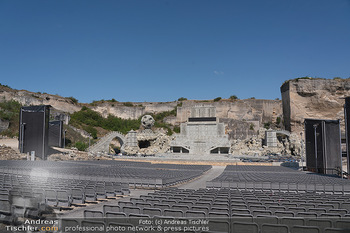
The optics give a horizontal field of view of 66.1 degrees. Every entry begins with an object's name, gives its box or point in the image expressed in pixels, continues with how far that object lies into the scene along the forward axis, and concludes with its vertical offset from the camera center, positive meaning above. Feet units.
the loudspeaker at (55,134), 149.61 +1.10
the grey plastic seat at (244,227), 14.23 -4.93
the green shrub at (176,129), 279.47 +7.05
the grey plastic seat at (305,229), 13.31 -4.70
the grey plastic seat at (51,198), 27.73 -6.42
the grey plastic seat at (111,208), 20.14 -5.48
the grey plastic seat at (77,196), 29.86 -6.71
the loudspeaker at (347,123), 66.90 +3.11
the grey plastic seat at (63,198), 27.84 -6.47
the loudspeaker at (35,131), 114.73 +2.18
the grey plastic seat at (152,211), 18.76 -5.36
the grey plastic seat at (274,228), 13.72 -4.81
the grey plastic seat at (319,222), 15.19 -4.92
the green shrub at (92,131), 230.48 +4.29
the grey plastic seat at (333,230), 12.68 -4.49
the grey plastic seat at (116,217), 16.26 -5.09
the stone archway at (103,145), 167.32 -5.75
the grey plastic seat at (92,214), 18.34 -5.34
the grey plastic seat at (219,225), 14.77 -4.98
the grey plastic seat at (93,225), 13.76 -4.59
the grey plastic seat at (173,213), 18.08 -5.21
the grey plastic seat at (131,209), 19.71 -5.38
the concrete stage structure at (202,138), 187.52 -1.64
